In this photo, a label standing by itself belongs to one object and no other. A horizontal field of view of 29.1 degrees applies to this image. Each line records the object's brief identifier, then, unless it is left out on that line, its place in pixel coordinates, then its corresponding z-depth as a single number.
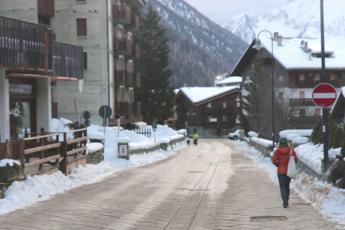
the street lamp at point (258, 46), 42.38
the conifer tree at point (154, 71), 88.50
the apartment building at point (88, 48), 58.66
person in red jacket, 15.18
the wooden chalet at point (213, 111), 123.80
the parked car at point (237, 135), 94.24
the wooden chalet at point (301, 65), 84.38
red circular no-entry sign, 18.25
